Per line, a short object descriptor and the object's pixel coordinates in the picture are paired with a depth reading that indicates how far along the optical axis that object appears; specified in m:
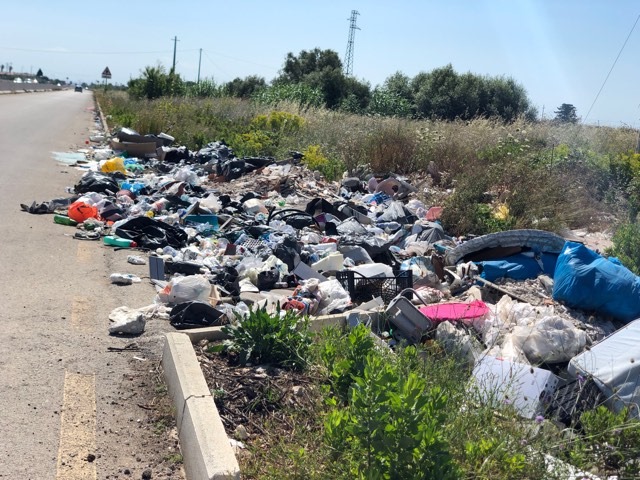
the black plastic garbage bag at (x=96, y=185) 11.59
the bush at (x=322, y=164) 13.89
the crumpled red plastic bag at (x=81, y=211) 9.74
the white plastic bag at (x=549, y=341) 5.12
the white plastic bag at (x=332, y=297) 6.39
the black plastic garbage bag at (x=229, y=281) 6.95
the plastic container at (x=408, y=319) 5.29
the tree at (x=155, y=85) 36.31
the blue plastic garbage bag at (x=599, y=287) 6.08
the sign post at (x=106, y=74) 70.50
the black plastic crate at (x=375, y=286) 6.62
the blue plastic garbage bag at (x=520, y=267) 7.23
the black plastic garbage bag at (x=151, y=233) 8.66
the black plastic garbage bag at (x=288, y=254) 7.58
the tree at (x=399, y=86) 43.94
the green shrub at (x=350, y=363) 3.94
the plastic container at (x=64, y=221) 9.58
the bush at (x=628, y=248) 7.46
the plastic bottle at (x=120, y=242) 8.63
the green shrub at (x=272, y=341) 4.52
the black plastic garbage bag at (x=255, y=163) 14.97
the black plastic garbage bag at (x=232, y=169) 14.57
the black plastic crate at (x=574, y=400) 4.23
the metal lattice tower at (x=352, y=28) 53.83
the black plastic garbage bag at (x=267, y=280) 7.03
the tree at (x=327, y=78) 44.03
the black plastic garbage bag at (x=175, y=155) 16.66
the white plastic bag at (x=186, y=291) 6.28
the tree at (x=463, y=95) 42.56
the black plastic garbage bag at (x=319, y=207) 10.38
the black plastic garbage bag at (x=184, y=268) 7.51
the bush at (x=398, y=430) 2.74
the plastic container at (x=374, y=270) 7.04
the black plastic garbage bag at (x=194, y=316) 5.71
